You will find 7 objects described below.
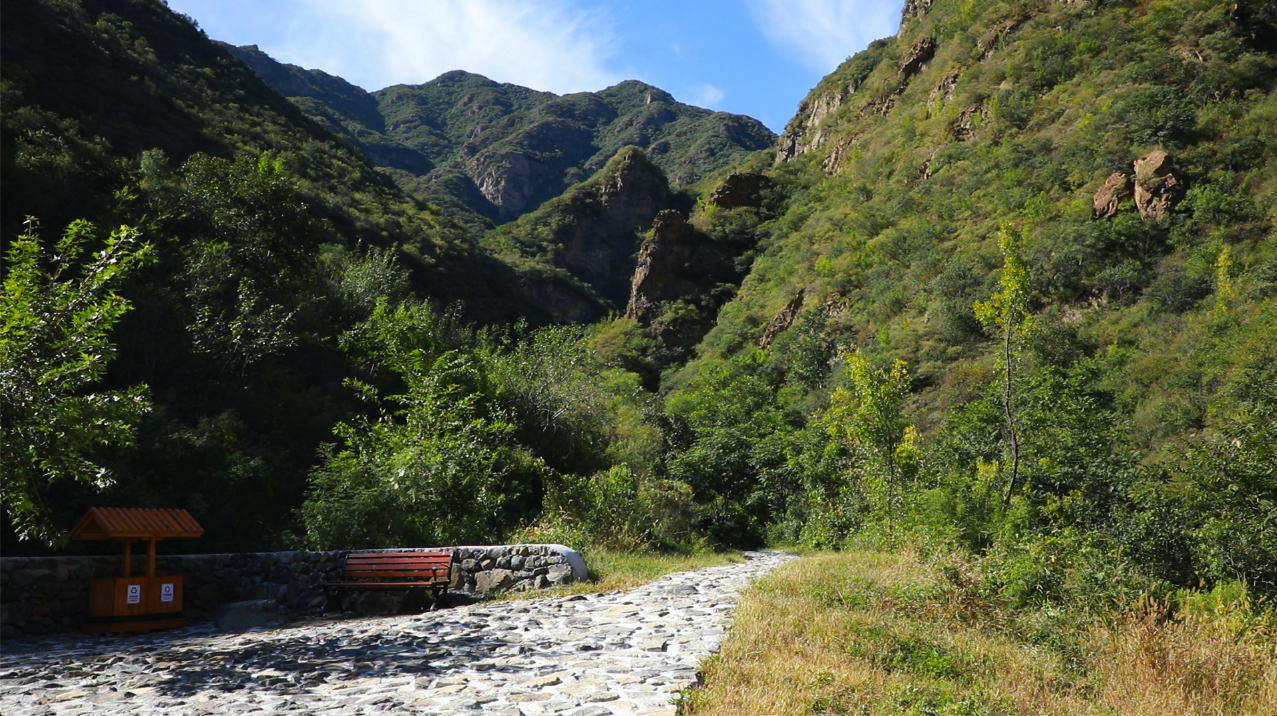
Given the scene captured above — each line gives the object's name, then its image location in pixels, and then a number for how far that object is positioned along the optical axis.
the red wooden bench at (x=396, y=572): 9.70
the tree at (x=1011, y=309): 13.09
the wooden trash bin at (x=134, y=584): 8.73
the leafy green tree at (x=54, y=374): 6.11
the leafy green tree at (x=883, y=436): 16.09
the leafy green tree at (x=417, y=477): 11.89
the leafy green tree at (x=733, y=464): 22.31
